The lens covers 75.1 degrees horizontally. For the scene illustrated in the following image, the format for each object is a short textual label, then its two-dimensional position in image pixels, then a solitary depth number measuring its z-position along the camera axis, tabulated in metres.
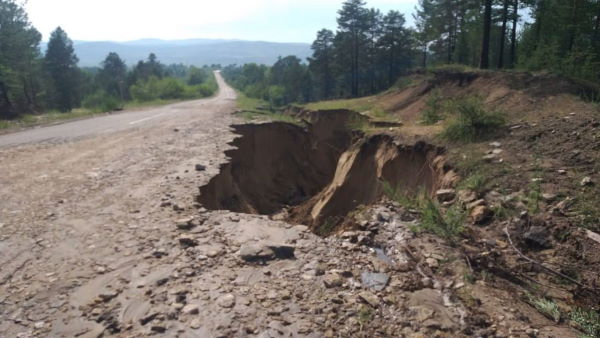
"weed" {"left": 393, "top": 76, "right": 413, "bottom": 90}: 19.61
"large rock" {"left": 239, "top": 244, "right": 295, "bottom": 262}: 4.68
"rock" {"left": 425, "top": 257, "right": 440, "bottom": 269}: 4.41
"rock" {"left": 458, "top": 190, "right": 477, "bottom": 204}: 5.89
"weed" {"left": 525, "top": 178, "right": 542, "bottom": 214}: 5.11
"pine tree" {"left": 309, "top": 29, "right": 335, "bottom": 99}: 46.06
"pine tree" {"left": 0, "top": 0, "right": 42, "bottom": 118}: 27.09
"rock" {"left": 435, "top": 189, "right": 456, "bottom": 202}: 6.42
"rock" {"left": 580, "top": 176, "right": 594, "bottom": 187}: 5.16
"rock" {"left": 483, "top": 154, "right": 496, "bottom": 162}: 6.80
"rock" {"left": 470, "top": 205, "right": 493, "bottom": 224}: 5.32
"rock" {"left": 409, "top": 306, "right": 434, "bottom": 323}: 3.55
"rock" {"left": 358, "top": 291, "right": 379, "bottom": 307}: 3.77
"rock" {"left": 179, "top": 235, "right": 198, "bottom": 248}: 4.97
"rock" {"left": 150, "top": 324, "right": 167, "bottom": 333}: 3.41
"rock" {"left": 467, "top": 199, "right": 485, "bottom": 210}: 5.63
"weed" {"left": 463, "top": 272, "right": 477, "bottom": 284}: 4.10
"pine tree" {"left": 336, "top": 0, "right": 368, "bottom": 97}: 39.66
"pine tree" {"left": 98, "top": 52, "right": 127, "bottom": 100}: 72.06
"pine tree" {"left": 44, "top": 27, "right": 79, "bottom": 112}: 44.00
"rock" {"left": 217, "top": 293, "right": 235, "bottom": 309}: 3.74
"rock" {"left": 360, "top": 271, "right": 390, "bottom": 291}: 4.06
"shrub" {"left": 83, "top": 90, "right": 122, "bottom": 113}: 23.69
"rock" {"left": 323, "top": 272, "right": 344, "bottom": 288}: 4.05
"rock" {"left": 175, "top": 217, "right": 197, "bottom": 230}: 5.47
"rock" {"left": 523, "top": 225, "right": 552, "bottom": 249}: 4.54
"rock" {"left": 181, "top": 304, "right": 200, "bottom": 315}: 3.64
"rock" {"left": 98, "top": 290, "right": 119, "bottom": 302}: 3.89
